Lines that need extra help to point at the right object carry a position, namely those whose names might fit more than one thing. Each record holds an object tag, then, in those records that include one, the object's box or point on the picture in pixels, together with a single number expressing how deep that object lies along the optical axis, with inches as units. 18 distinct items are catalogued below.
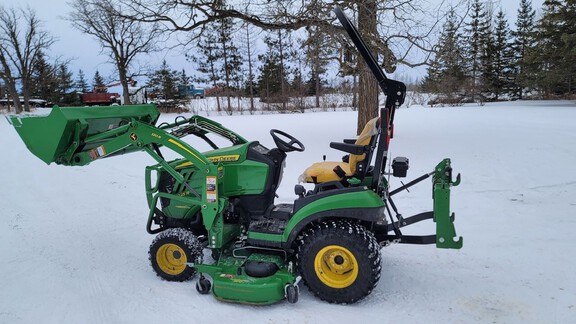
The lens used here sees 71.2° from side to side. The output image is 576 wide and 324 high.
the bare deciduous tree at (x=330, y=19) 326.3
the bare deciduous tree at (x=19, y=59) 1257.4
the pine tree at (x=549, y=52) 974.4
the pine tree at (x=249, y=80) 1299.0
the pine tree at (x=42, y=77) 1459.2
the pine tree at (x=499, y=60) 1429.6
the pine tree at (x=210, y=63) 1306.6
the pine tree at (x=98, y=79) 1873.8
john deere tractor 123.6
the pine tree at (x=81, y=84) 1932.3
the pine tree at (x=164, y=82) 1323.8
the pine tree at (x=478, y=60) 1228.5
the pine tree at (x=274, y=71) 1291.8
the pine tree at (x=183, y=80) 1385.0
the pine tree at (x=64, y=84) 1594.5
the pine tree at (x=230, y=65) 1317.7
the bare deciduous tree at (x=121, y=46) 1128.8
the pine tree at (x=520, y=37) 1408.7
